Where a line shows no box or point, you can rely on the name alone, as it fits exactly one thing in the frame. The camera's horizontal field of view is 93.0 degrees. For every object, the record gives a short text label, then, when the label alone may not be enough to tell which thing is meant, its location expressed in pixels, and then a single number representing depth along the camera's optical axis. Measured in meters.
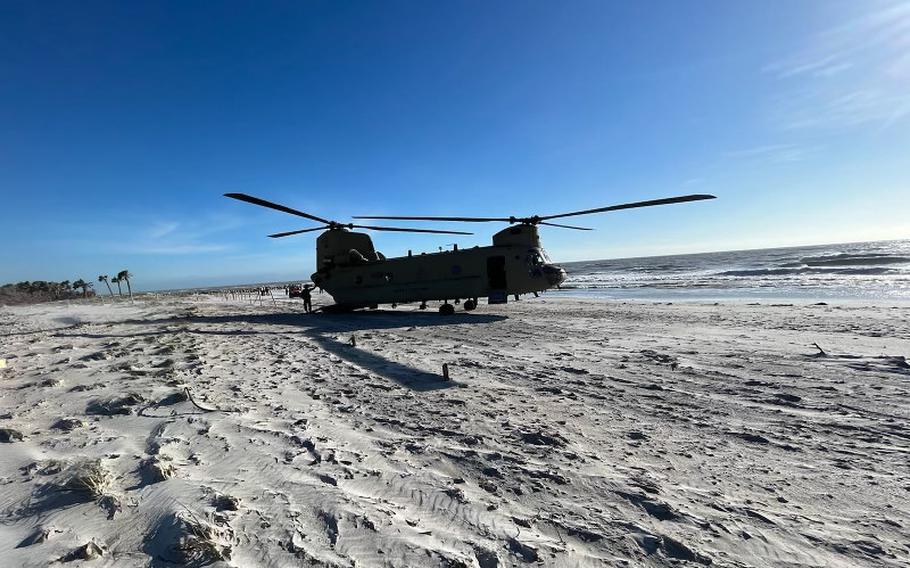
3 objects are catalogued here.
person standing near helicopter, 22.12
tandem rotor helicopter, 17.06
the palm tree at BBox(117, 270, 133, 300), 84.19
